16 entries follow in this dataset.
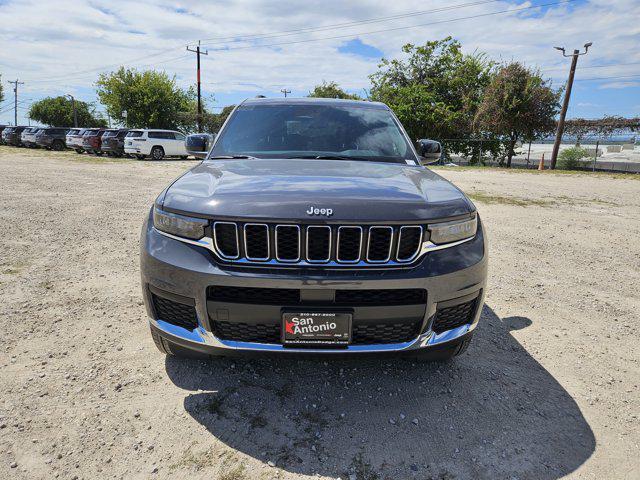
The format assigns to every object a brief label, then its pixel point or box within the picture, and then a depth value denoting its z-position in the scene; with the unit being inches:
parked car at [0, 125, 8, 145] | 1424.3
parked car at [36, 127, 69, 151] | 1222.9
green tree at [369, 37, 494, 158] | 1157.1
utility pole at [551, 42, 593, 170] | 845.5
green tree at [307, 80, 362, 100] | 1966.0
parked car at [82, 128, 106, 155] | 1016.2
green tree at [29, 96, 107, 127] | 2554.1
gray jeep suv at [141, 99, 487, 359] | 82.0
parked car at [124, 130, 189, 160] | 897.5
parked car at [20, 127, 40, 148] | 1256.3
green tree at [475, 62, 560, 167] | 960.3
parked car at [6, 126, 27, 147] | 1364.4
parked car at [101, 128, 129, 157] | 956.6
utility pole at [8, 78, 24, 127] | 2839.6
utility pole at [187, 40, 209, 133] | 1402.3
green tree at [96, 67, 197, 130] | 1625.2
